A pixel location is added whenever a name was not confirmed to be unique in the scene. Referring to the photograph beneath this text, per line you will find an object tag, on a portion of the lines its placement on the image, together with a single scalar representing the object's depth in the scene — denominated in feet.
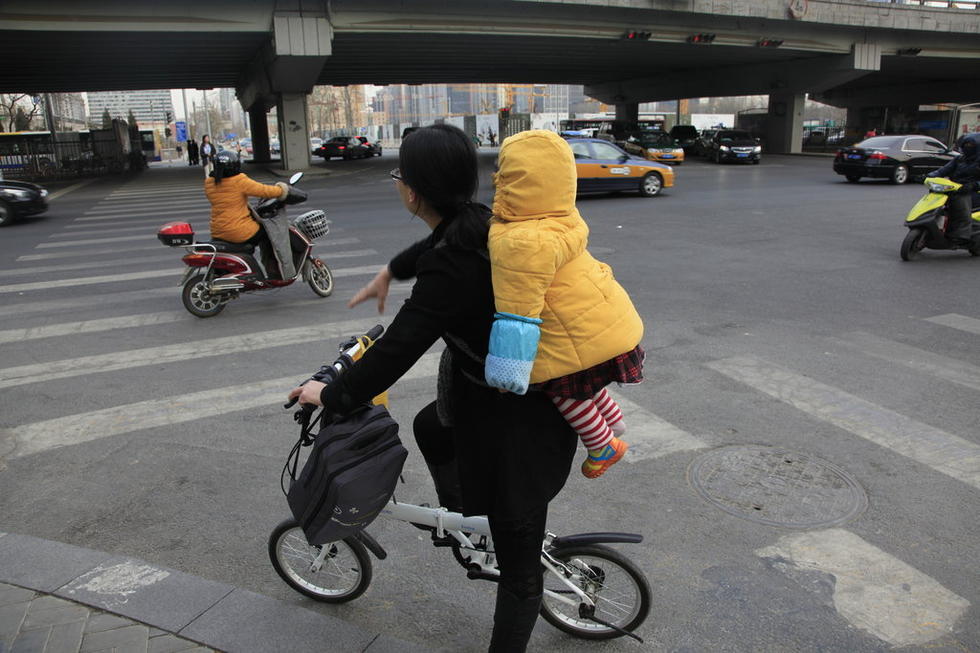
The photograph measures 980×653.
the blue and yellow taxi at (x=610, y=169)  59.00
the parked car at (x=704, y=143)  117.41
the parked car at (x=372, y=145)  162.11
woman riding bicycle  6.35
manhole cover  11.82
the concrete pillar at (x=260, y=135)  157.38
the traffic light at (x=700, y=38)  105.60
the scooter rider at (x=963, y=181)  30.71
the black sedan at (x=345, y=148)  158.61
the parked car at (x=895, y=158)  68.54
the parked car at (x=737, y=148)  103.81
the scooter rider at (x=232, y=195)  23.95
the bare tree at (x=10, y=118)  167.43
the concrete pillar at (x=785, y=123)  128.47
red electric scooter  24.27
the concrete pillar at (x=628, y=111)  170.91
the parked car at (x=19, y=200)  51.70
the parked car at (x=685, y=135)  136.15
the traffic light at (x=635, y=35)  102.17
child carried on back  6.13
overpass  84.33
